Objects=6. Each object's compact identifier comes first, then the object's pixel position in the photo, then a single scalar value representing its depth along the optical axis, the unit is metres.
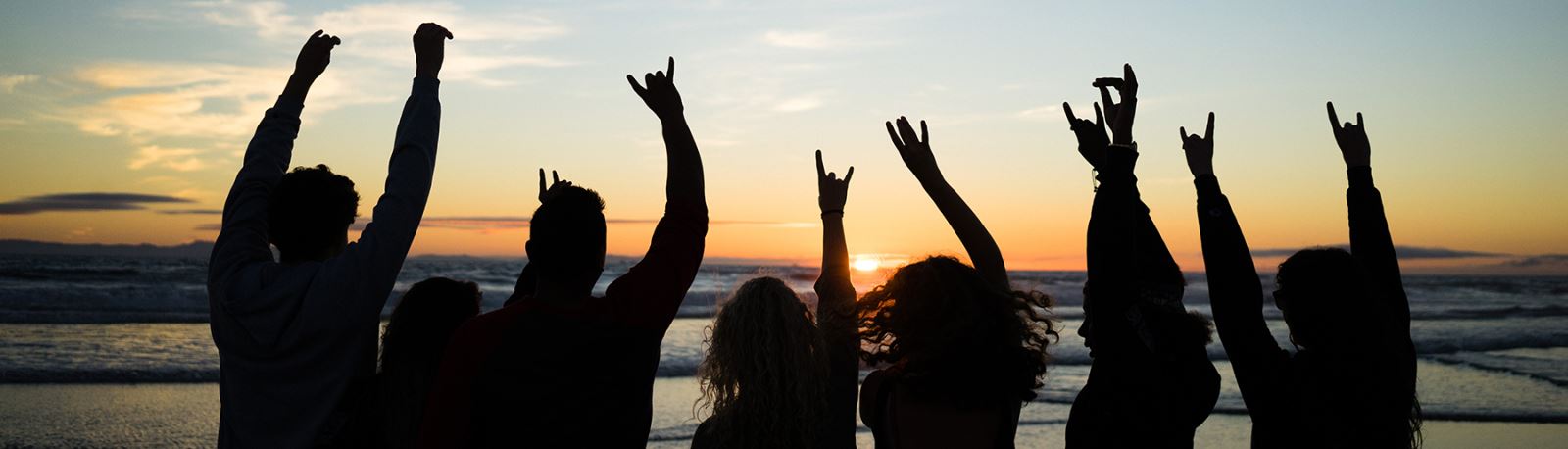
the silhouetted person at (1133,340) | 2.65
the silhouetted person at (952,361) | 2.69
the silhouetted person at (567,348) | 2.12
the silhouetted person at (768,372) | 3.51
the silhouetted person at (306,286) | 2.41
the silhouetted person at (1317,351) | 2.78
